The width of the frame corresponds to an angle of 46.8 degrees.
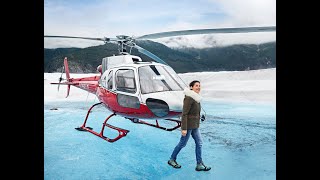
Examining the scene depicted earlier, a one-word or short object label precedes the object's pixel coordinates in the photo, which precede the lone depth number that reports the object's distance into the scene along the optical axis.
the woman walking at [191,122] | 2.70
